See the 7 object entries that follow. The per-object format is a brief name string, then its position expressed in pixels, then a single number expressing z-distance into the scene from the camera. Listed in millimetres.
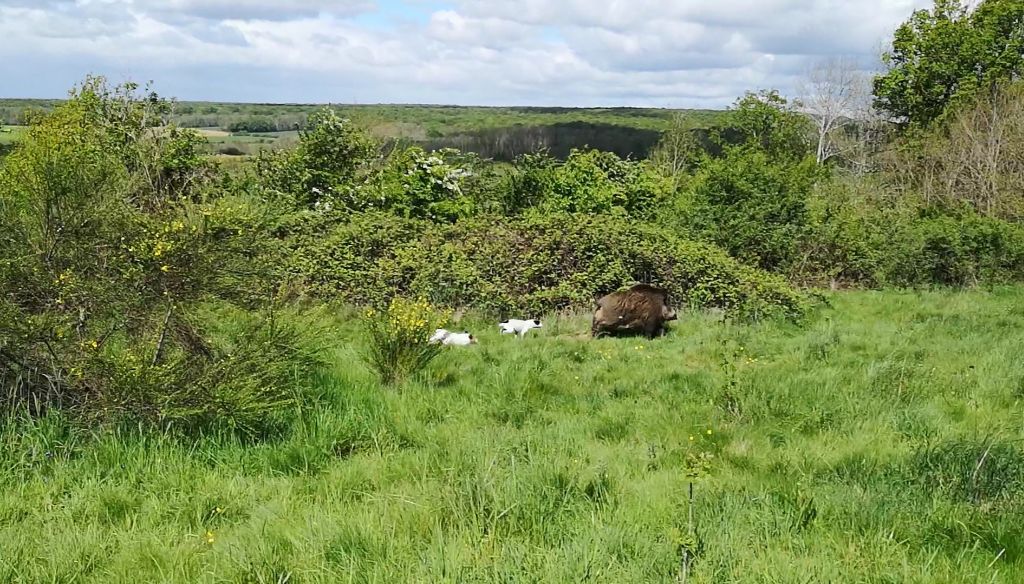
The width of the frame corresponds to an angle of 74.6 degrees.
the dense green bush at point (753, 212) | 12781
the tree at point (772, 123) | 38562
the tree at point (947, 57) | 29297
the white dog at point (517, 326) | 8530
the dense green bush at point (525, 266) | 9422
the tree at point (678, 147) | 41688
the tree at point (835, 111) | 39344
